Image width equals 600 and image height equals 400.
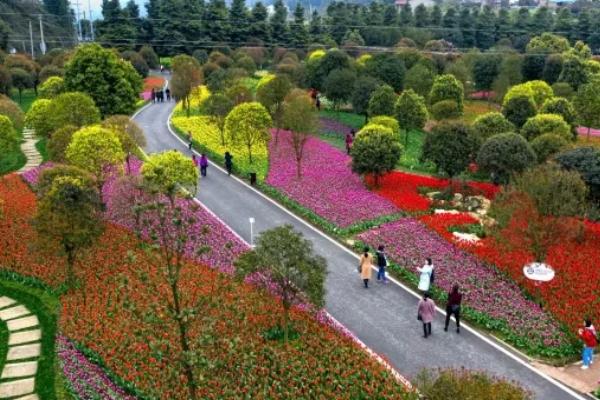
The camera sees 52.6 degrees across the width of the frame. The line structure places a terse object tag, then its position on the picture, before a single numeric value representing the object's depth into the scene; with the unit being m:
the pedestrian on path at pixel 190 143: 35.26
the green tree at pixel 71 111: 29.06
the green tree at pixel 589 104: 40.97
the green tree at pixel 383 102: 38.56
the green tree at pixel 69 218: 17.78
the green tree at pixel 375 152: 26.62
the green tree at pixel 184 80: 43.72
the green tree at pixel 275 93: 39.16
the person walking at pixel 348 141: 34.59
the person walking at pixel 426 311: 15.74
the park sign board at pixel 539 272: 17.64
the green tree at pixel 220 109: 36.25
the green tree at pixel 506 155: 25.23
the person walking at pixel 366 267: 18.64
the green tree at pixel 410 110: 37.31
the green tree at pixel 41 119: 30.30
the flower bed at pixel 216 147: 31.81
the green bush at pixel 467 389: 9.87
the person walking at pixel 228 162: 30.25
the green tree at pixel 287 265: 14.87
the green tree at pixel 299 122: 29.28
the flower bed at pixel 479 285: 15.91
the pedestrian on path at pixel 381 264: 18.92
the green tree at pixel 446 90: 43.36
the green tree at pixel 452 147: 26.47
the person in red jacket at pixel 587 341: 14.62
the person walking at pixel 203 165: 30.25
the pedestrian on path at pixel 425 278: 17.72
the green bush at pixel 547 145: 27.44
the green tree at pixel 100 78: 36.00
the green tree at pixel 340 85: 46.34
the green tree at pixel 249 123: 31.38
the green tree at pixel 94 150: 22.52
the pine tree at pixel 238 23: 79.19
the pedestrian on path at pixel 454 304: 16.02
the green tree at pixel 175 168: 22.05
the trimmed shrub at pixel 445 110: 39.31
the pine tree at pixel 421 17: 90.44
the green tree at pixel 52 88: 38.90
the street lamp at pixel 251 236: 21.63
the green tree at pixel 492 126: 31.15
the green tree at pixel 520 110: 36.38
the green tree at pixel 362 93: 43.12
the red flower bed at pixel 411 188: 25.33
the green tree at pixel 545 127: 30.41
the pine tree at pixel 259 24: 79.44
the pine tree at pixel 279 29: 79.87
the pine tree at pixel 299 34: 79.06
